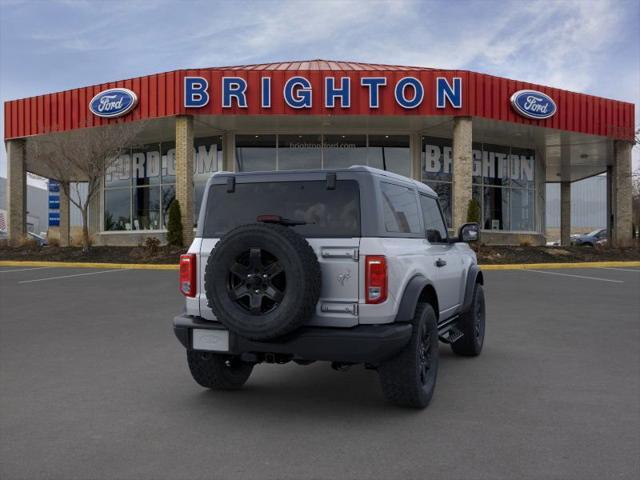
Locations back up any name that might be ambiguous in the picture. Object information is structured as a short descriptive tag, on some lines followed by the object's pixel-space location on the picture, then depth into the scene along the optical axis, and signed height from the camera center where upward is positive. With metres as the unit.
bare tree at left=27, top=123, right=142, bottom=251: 21.42 +3.31
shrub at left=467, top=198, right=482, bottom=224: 20.98 +0.97
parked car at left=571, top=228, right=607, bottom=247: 38.81 +0.06
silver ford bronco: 4.09 -0.29
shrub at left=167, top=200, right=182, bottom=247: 20.89 +0.44
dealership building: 20.86 +4.42
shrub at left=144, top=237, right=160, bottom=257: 20.20 -0.23
